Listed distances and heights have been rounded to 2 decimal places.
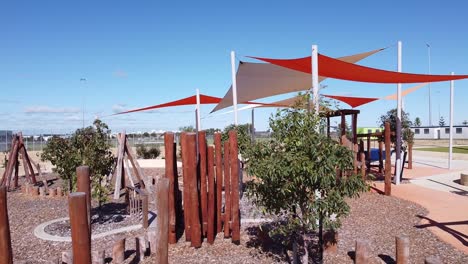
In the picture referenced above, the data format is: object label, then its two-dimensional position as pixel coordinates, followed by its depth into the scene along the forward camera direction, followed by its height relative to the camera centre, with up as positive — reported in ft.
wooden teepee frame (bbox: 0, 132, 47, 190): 40.32 -3.42
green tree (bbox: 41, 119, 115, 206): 24.56 -1.80
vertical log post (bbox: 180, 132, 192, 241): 18.48 -3.01
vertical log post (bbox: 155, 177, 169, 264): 11.70 -3.09
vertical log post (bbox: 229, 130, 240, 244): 18.99 -3.29
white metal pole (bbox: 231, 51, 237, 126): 31.76 +4.58
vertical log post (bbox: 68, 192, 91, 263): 8.80 -2.42
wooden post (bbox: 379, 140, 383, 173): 43.03 -4.47
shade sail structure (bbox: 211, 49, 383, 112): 35.37 +4.83
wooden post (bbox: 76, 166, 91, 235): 11.54 -1.64
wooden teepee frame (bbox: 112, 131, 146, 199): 30.58 -3.04
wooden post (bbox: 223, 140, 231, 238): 19.63 -3.81
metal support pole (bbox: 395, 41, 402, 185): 36.60 -1.47
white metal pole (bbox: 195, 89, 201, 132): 36.06 +0.95
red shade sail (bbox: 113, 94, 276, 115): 46.57 +3.25
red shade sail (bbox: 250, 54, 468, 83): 24.21 +3.63
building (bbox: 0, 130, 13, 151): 107.86 -2.69
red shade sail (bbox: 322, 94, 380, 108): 51.32 +3.27
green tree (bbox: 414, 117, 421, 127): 215.31 +0.22
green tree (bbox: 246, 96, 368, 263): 12.20 -1.61
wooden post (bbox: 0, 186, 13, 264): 9.78 -2.86
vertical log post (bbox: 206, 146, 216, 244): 19.04 -4.18
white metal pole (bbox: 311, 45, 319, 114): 18.73 +3.11
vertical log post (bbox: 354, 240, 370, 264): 14.46 -5.24
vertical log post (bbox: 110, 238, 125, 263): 16.70 -5.79
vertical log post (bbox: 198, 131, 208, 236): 19.21 -2.86
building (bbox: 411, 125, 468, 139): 160.86 -5.19
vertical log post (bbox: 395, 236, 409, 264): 14.20 -5.04
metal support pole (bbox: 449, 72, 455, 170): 48.42 -0.17
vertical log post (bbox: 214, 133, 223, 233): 19.83 -2.90
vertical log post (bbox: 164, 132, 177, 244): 19.19 -2.59
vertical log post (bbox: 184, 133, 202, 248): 18.45 -3.05
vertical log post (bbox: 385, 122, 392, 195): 31.62 -3.66
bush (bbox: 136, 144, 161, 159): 77.69 -5.71
